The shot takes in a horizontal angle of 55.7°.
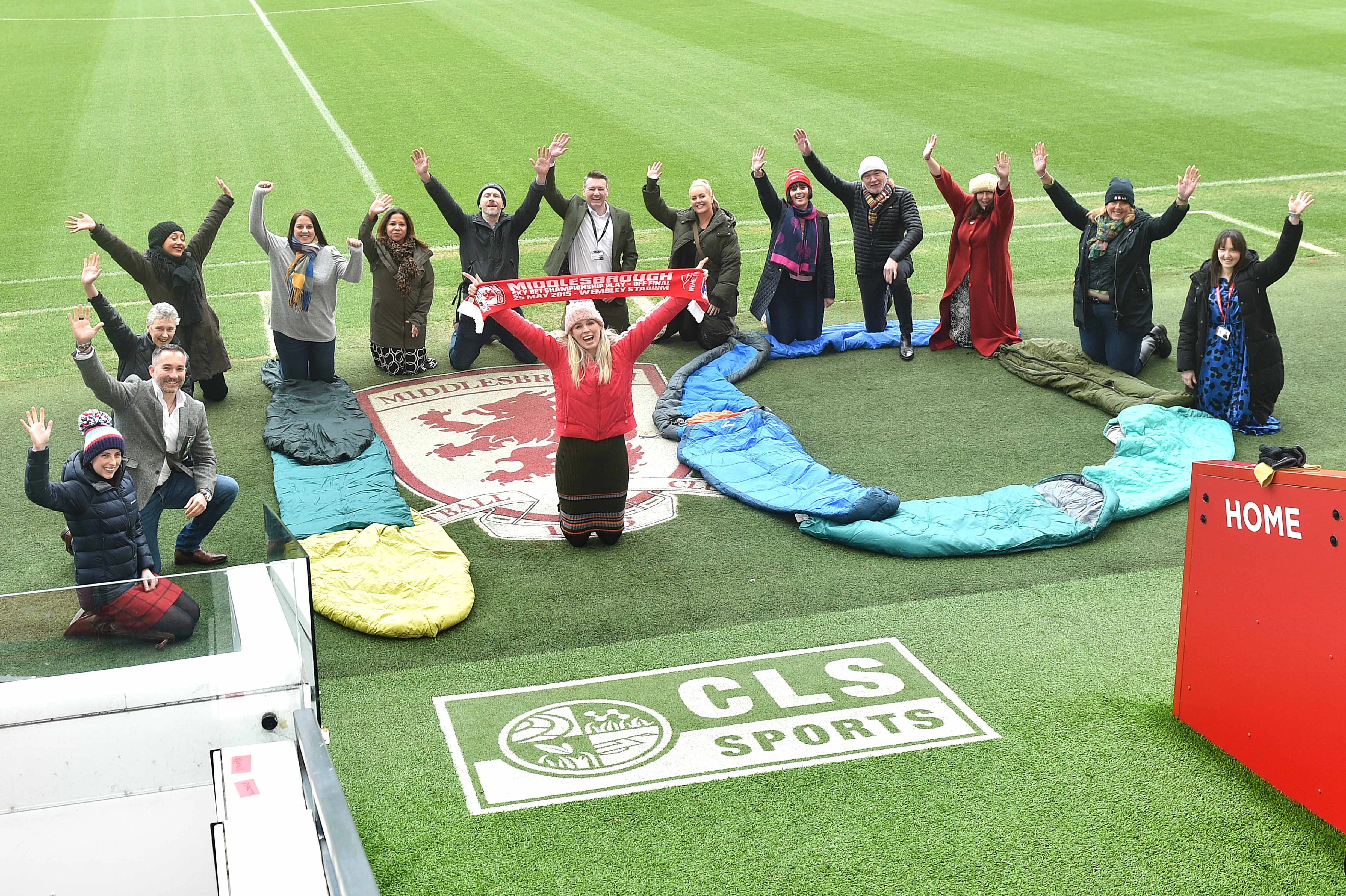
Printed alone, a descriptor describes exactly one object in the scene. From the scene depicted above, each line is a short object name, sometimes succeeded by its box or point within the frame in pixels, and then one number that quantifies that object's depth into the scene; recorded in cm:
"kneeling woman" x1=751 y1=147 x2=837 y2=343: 1212
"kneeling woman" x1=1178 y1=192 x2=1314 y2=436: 991
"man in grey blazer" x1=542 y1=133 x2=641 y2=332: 1173
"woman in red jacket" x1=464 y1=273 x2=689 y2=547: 820
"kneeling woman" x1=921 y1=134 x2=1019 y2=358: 1178
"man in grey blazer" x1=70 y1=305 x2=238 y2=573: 732
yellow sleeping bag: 733
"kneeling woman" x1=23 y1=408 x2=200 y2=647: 653
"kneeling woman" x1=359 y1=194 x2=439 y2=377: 1151
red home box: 543
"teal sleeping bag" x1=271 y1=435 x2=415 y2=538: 849
